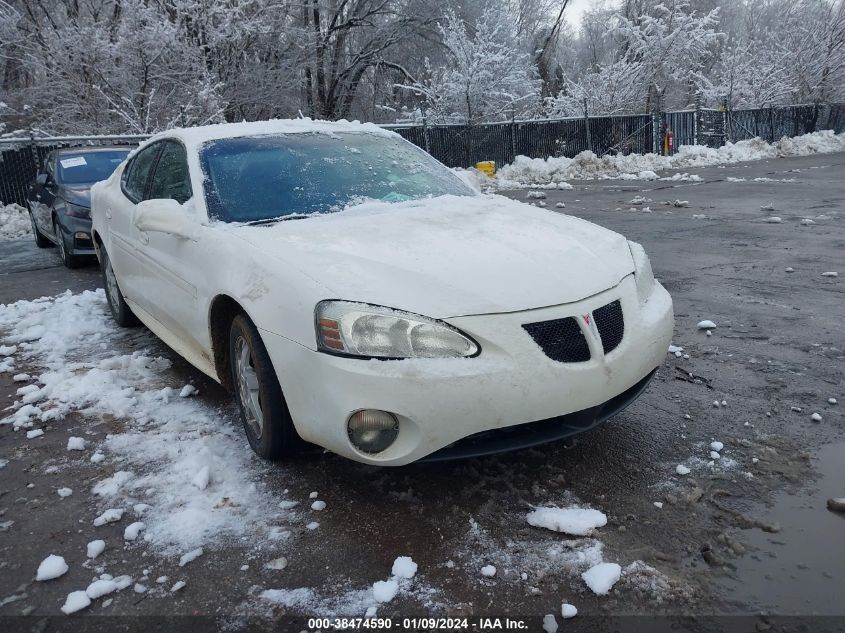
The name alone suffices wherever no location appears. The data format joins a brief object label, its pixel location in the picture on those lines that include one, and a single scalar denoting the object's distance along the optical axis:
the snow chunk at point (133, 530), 2.59
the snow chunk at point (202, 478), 2.90
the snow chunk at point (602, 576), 2.16
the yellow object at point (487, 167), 18.78
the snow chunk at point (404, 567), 2.29
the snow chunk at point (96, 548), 2.50
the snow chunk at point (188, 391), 3.95
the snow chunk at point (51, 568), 2.39
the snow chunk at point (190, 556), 2.43
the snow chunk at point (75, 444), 3.36
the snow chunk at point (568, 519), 2.47
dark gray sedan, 8.18
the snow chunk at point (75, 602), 2.22
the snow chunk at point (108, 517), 2.71
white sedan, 2.46
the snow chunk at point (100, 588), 2.28
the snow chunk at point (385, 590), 2.19
